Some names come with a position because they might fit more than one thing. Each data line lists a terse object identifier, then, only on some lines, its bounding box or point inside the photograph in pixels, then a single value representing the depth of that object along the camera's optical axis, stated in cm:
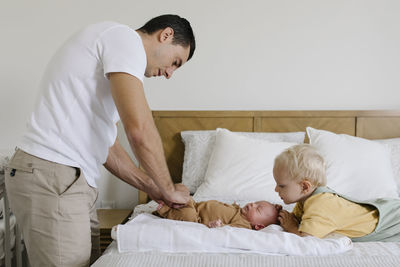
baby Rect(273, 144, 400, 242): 144
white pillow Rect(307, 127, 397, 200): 218
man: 127
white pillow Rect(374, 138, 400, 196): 235
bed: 221
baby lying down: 162
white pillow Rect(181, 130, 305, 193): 248
